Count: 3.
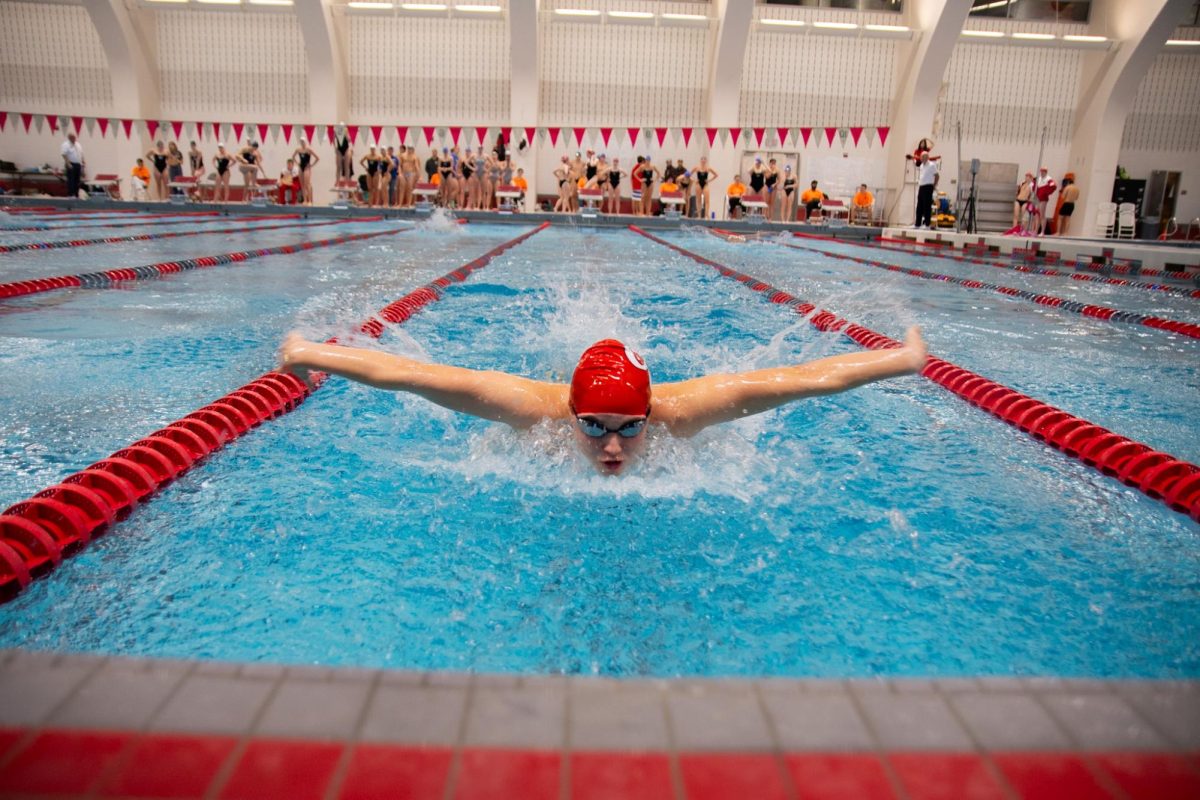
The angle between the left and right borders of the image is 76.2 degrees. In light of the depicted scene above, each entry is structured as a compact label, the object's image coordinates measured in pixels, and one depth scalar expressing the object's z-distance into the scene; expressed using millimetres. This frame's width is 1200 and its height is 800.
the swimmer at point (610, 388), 2189
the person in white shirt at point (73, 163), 17906
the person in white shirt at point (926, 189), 16156
